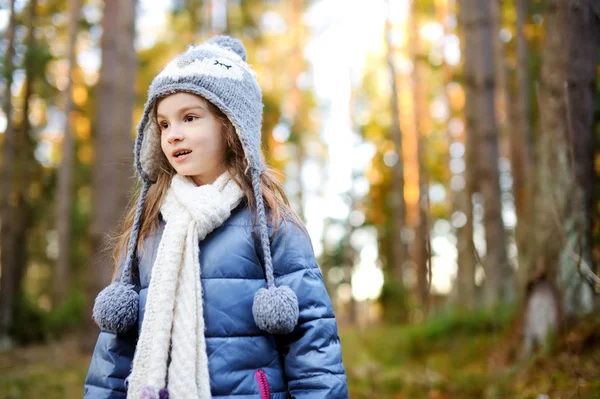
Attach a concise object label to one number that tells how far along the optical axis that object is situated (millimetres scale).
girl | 1892
